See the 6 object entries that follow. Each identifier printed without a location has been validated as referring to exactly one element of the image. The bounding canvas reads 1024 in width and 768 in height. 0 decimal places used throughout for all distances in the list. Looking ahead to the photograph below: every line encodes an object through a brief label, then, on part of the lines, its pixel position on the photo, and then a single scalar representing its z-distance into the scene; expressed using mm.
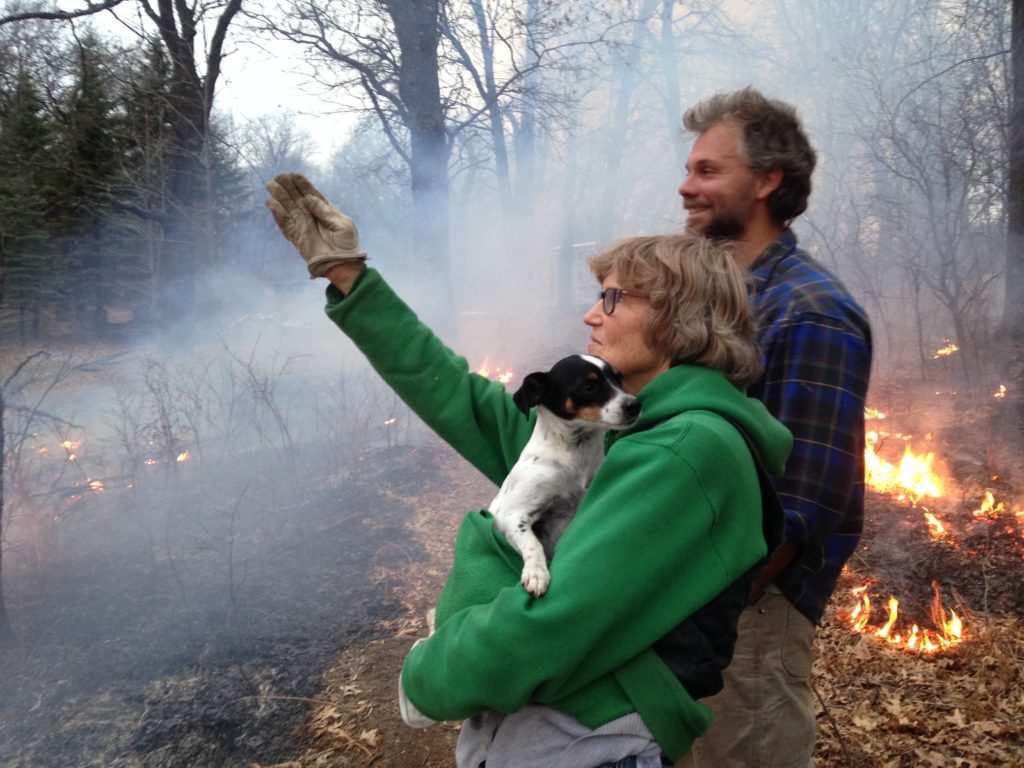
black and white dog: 1692
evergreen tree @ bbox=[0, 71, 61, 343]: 5406
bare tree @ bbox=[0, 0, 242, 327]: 6754
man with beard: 1756
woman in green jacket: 1180
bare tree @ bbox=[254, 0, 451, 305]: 8633
